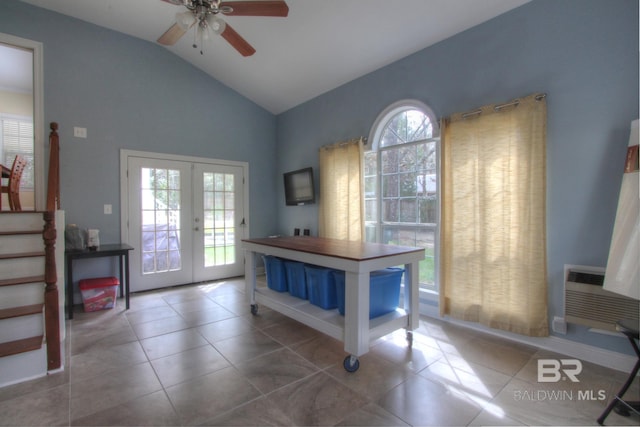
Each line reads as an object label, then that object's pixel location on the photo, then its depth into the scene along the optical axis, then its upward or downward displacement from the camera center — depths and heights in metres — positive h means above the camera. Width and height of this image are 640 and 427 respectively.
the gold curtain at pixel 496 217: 2.44 -0.06
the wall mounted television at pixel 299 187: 4.69 +0.42
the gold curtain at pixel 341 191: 3.97 +0.30
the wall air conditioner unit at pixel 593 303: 2.00 -0.67
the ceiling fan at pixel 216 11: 2.09 +1.51
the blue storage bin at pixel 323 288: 2.54 -0.68
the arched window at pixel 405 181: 3.29 +0.38
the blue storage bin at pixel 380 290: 2.38 -0.66
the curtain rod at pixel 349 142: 3.92 +1.00
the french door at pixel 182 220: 4.22 -0.12
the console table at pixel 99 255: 3.22 -0.50
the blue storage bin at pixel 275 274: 3.13 -0.68
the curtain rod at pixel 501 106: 2.42 +0.95
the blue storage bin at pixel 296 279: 2.86 -0.68
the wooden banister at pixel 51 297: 2.12 -0.63
